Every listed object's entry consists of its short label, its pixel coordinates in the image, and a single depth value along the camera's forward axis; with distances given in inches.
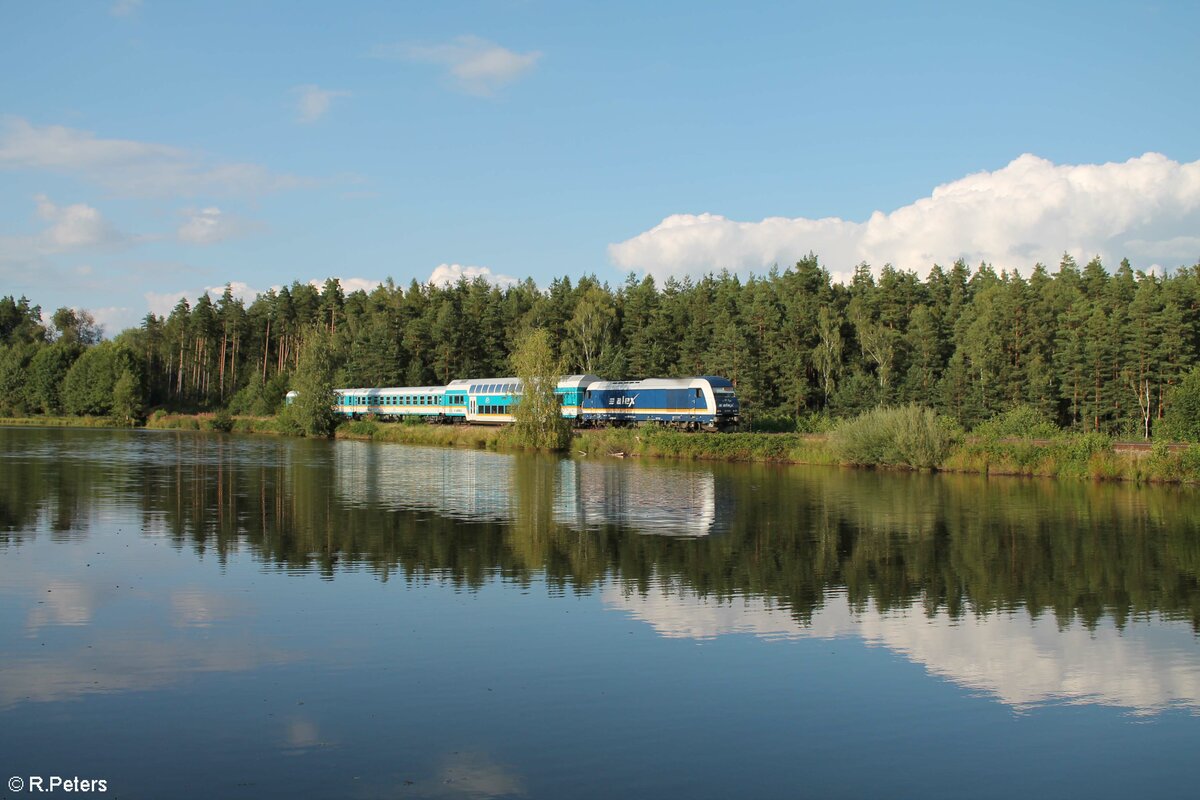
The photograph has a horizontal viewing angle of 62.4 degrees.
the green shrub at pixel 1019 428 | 2049.7
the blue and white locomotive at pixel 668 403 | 2487.7
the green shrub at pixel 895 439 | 1968.5
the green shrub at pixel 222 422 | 3624.5
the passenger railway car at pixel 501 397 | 2861.7
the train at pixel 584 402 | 2502.5
